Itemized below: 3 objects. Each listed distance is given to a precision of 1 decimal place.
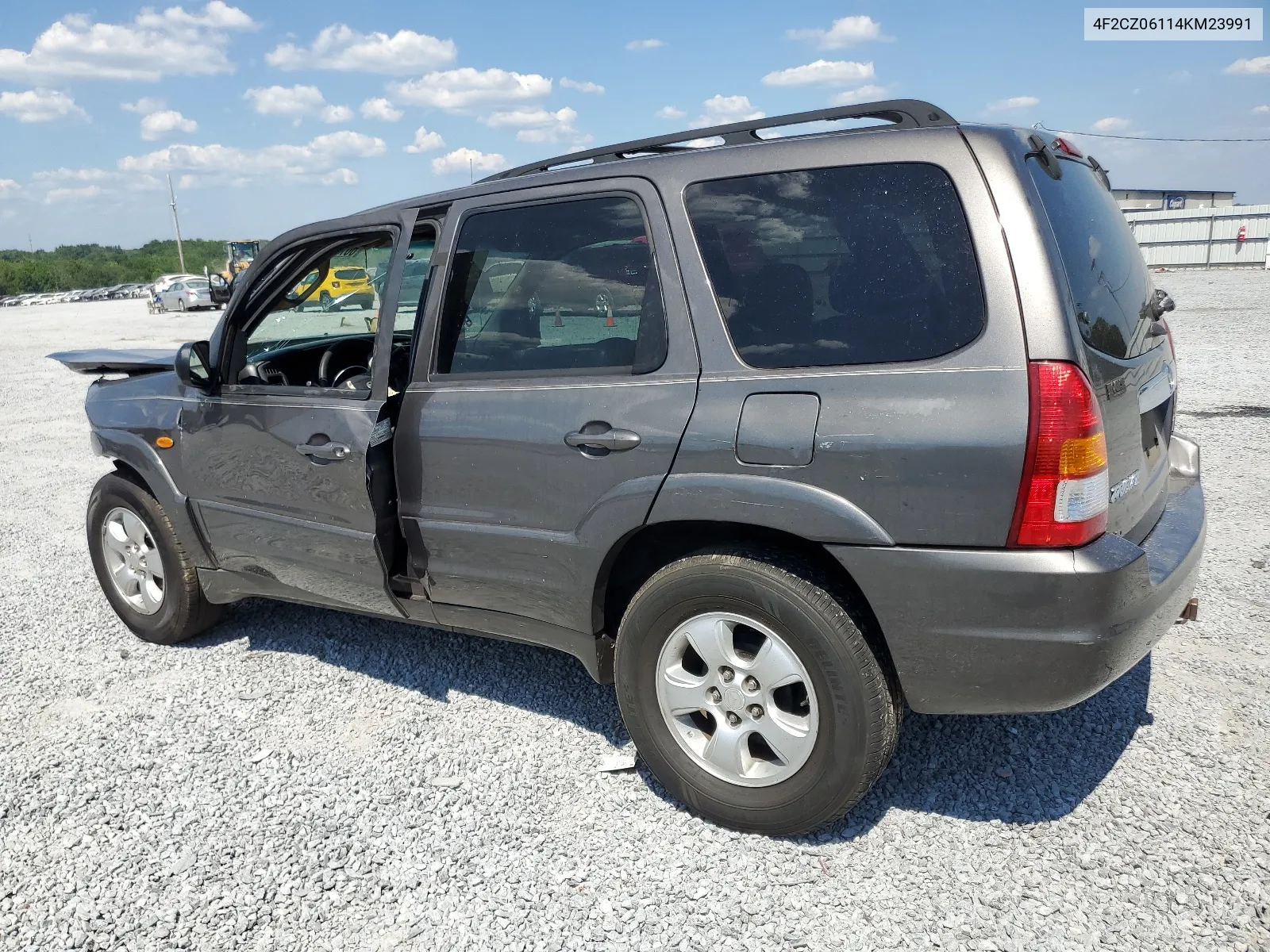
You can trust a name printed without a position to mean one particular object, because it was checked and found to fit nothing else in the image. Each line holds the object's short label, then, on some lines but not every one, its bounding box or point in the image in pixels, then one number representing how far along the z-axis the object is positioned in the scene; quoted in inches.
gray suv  89.4
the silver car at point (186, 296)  1337.4
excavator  1227.6
